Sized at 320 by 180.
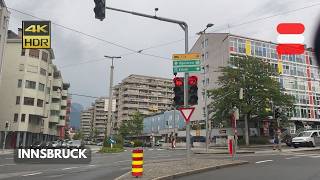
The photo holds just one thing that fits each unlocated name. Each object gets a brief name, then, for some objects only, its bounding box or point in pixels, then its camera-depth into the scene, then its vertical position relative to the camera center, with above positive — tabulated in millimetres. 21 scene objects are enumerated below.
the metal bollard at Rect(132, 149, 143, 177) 8001 -1256
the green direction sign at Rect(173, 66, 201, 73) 10970 +2370
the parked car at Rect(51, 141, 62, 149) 26217 -2291
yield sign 10784 +487
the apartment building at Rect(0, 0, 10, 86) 30800 +12267
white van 24351 -1456
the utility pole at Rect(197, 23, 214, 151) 24624 +9462
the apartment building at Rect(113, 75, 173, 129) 90974 +10364
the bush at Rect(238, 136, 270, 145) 36189 -2475
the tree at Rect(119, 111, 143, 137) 69315 -1070
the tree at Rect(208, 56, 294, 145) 33814 +4202
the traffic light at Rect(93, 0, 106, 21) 9277 +4191
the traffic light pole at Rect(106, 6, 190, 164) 10759 +4196
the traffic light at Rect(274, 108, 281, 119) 19368 +834
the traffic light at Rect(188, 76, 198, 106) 10839 +1404
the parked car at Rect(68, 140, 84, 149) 23917 -2077
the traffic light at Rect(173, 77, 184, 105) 10857 +1397
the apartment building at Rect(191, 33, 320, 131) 45487 +11100
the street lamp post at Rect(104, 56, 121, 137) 23360 +2333
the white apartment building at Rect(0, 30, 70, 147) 36808 +4602
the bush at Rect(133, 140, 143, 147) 47657 -3872
